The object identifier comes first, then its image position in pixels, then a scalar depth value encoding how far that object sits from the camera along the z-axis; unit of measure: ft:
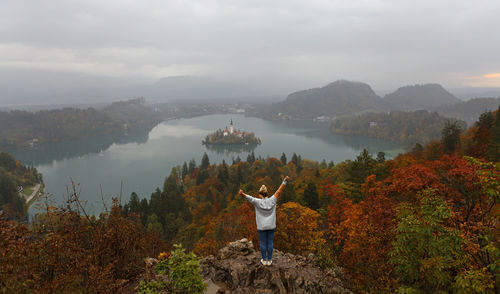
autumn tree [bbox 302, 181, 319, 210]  72.13
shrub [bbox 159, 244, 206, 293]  16.11
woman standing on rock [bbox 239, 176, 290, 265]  20.03
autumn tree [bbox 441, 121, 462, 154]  87.97
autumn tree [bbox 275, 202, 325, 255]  33.17
